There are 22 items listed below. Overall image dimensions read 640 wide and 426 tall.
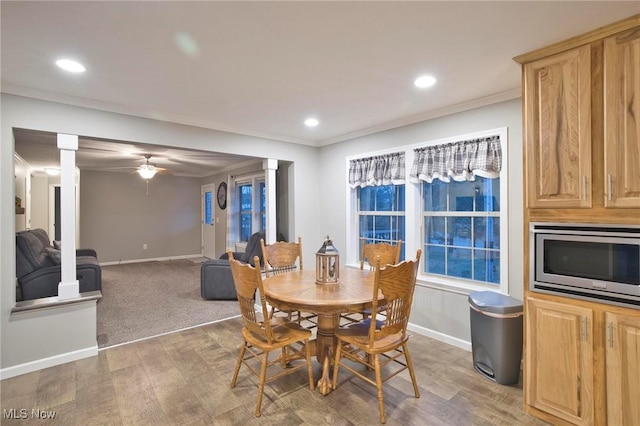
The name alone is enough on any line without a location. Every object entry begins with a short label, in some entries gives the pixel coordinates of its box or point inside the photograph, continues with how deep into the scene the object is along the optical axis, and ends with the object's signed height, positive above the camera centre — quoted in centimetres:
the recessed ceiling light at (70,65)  222 +109
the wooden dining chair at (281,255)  338 -44
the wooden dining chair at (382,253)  312 -40
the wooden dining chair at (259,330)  212 -87
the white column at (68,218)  289 -1
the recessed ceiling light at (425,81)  253 +109
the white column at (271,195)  442 +28
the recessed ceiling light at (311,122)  368 +110
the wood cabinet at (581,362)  172 -88
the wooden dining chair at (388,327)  202 -79
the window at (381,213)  396 +1
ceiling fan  568 +83
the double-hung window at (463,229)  311 -17
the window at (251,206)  660 +19
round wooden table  216 -59
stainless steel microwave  173 -30
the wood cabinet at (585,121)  173 +54
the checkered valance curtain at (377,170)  378 +55
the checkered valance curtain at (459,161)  296 +53
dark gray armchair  480 -100
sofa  372 -62
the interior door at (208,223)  862 -21
